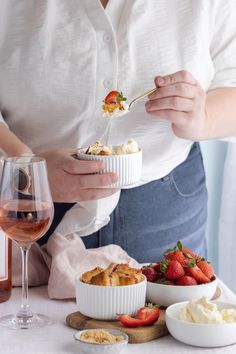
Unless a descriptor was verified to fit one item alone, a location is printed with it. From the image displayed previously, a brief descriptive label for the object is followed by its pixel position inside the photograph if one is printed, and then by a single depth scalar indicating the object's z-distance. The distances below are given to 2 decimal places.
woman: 1.83
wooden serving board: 1.40
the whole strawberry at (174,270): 1.50
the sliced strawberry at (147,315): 1.42
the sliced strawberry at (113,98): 1.68
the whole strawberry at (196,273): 1.51
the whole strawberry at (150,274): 1.53
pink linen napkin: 1.61
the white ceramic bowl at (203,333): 1.37
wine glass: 1.43
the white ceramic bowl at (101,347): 1.34
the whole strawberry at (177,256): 1.53
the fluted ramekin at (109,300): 1.44
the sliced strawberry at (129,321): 1.42
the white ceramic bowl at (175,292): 1.49
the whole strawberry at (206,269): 1.53
